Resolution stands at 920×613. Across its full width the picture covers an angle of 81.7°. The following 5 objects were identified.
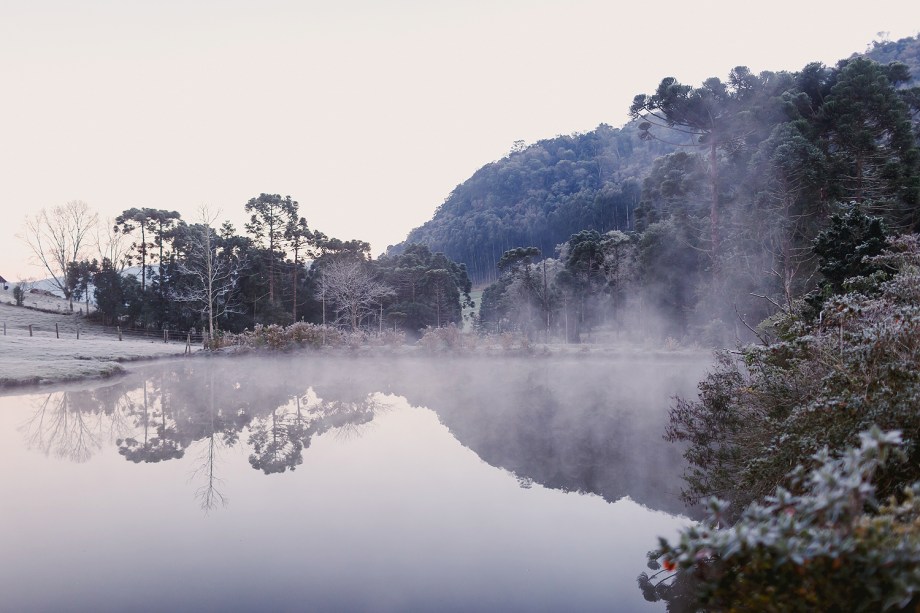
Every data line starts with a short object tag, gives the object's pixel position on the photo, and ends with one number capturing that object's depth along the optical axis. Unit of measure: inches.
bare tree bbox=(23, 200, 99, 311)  1553.9
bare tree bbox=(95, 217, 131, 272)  1495.1
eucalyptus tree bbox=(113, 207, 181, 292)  1460.4
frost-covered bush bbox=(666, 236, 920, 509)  120.2
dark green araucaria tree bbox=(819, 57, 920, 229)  624.7
